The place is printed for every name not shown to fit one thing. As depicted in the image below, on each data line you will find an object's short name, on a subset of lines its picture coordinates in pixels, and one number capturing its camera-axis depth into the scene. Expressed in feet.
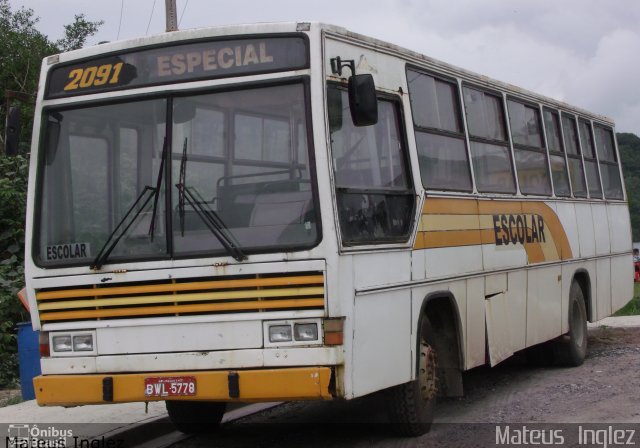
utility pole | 54.90
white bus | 22.38
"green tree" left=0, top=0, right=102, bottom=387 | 45.08
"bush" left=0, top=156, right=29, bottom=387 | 44.98
